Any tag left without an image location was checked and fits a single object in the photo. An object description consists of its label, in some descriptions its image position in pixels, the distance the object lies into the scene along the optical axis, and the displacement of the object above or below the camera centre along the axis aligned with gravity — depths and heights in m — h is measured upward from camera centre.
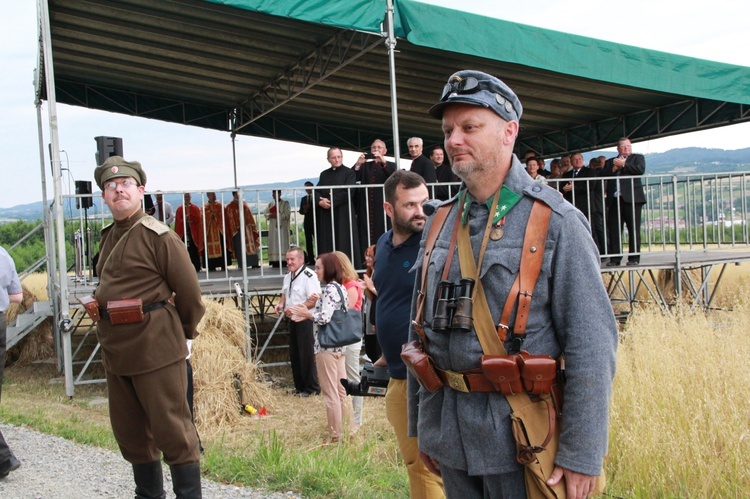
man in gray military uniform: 1.89 -0.26
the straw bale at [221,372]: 7.00 -1.38
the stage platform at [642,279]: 8.91 -0.70
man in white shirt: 7.75 -1.14
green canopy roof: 8.69 +2.48
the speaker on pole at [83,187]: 11.63 +0.93
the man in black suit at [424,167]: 9.27 +0.77
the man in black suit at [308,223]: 11.44 +0.16
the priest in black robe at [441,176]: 9.83 +0.69
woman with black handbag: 6.37 -1.11
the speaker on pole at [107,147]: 7.78 +1.04
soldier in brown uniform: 3.54 -0.51
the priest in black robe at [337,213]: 9.31 +0.24
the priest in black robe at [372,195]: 9.38 +0.45
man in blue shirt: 3.26 -0.31
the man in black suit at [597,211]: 10.60 +0.10
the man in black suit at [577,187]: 10.55 +0.47
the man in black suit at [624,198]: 10.54 +0.27
